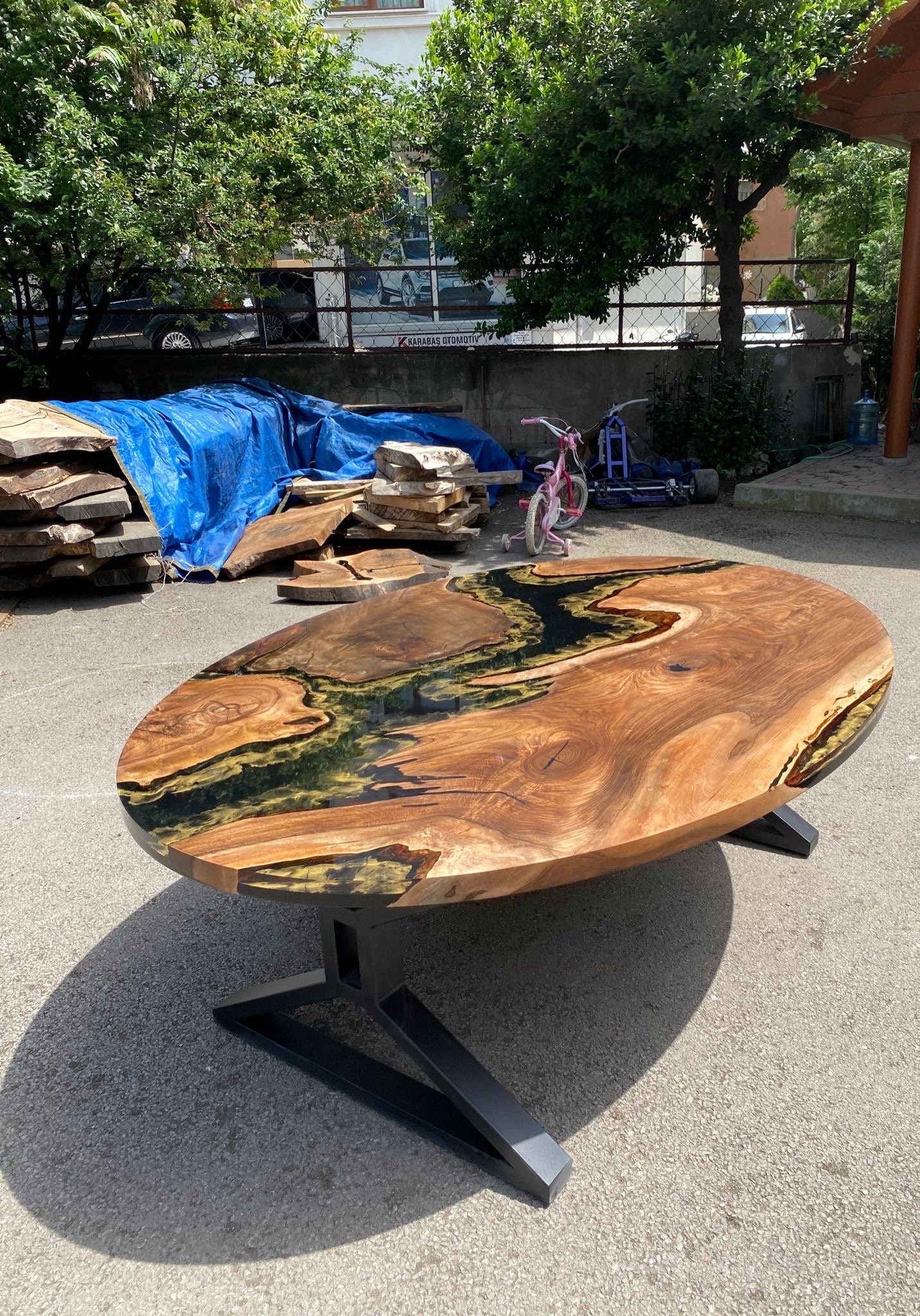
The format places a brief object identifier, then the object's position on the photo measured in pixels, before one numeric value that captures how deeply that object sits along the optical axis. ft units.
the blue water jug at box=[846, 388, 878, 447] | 29.09
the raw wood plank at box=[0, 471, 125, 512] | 16.43
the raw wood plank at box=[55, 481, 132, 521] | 17.04
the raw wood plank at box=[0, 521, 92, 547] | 16.80
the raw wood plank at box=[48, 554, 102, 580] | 17.56
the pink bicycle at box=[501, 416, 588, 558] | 20.15
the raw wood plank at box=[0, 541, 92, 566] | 17.11
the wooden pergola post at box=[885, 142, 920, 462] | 24.50
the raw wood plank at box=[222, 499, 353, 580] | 19.52
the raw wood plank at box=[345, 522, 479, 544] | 20.52
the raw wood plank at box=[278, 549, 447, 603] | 17.62
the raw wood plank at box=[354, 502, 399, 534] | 20.57
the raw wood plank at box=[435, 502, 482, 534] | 20.45
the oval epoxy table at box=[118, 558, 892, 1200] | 5.00
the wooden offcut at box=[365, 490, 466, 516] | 20.20
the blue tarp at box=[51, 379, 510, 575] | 19.49
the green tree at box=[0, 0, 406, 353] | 21.22
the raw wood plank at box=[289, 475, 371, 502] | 22.21
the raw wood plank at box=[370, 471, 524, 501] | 20.39
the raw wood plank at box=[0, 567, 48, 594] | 17.98
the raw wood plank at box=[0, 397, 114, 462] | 16.38
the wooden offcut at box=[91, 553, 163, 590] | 18.34
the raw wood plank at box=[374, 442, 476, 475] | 20.61
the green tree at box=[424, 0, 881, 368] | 20.39
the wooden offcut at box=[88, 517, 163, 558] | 17.56
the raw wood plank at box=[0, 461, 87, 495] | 16.35
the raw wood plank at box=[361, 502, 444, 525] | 20.51
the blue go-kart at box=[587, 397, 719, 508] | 24.59
